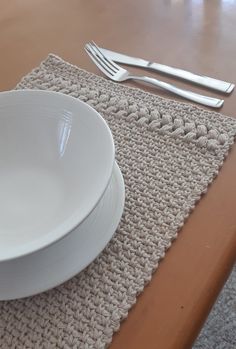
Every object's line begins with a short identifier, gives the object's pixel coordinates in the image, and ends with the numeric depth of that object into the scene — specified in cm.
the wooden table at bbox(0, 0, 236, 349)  48
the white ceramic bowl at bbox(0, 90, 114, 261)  50
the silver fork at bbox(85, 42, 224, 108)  67
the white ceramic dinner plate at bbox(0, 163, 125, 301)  49
